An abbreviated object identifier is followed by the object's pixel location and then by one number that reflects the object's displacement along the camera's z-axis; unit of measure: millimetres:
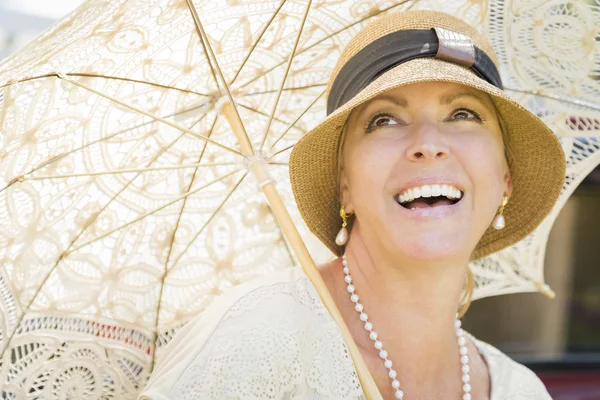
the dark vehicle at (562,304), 2616
